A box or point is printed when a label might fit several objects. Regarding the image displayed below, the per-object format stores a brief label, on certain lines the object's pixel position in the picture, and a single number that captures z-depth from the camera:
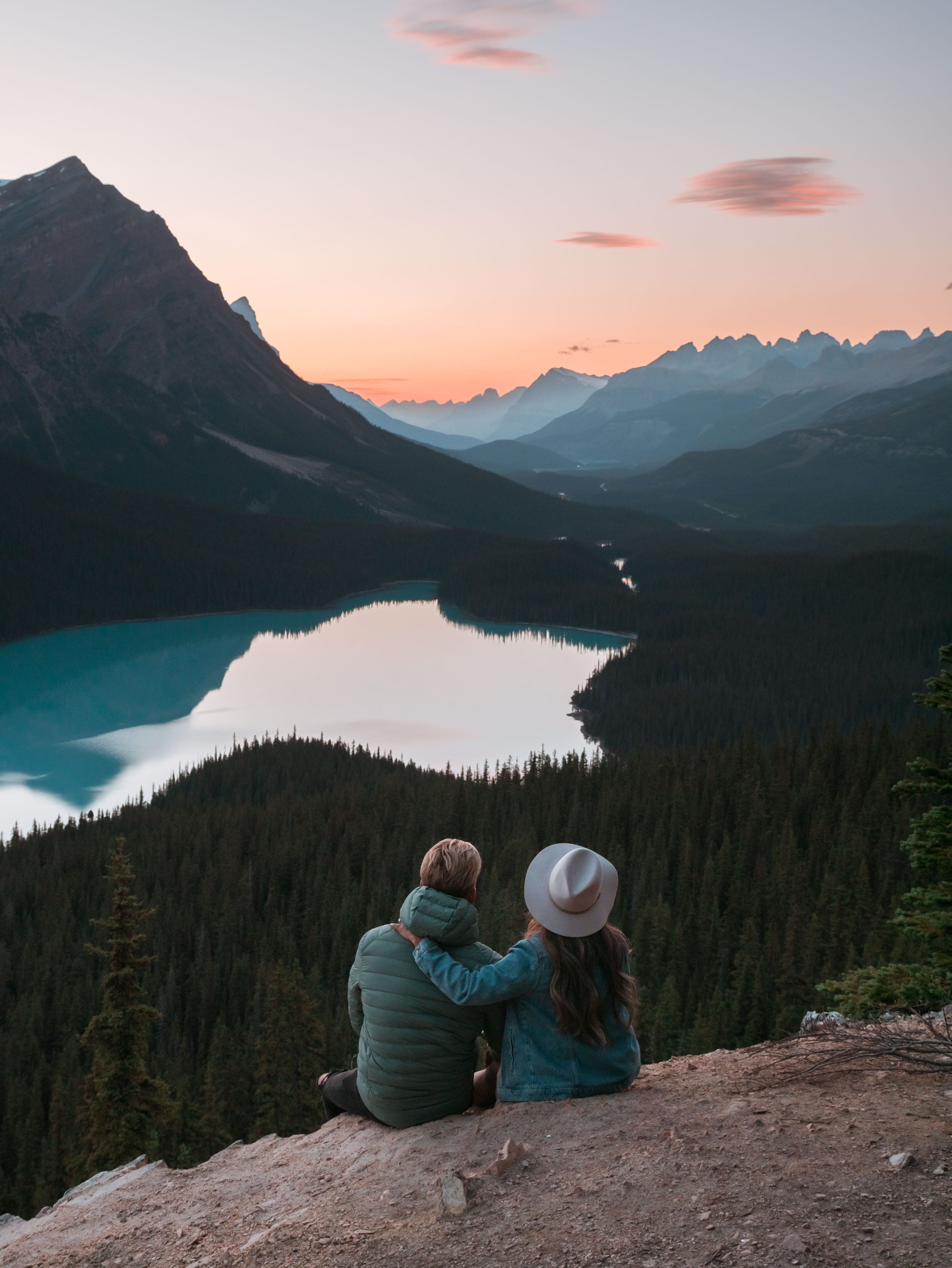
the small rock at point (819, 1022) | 10.12
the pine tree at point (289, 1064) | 29.72
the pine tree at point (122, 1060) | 21.48
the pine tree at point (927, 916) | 11.86
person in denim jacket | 8.04
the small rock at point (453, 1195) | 7.75
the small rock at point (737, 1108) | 8.62
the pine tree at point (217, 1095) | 28.78
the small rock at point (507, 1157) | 8.05
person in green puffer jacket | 8.38
